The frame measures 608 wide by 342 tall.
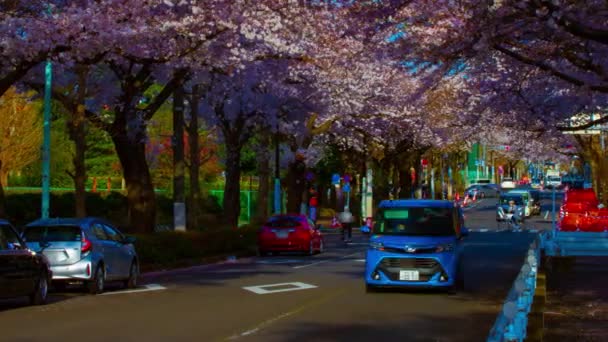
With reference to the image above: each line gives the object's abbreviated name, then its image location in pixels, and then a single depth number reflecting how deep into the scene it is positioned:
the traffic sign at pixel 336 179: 54.72
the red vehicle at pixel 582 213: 34.95
